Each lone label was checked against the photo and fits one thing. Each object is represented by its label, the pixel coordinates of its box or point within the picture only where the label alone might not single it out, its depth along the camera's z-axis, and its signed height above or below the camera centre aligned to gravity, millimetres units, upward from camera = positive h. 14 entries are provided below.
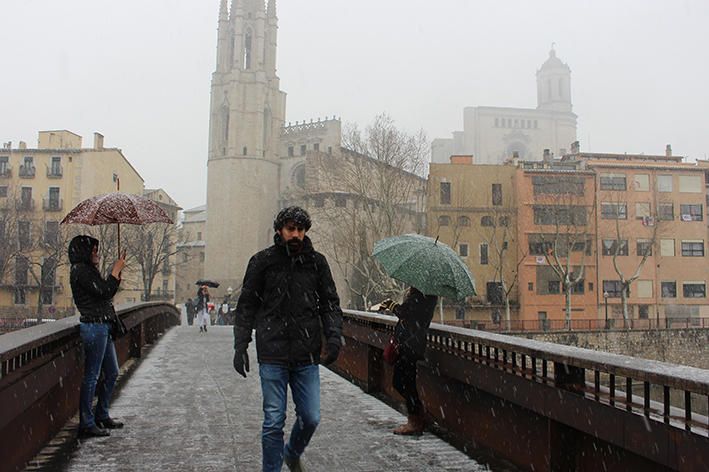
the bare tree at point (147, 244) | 52375 +2705
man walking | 4719 -327
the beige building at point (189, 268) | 96500 +1545
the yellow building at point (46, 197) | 55125 +7098
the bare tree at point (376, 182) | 39938 +5991
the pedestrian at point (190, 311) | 42438 -1991
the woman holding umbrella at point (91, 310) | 6168 -292
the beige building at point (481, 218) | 53750 +4997
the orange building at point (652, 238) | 54406 +3726
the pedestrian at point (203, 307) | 24588 -994
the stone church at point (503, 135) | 156125 +33977
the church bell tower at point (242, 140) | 89625 +18812
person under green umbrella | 6438 -591
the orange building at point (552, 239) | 52969 +3385
